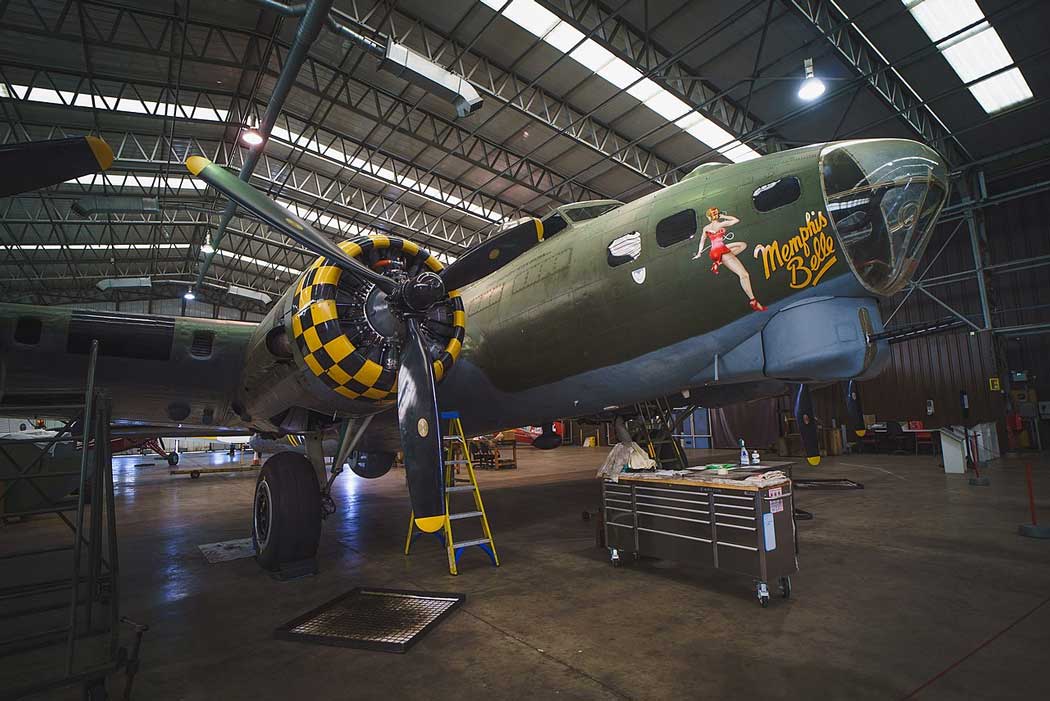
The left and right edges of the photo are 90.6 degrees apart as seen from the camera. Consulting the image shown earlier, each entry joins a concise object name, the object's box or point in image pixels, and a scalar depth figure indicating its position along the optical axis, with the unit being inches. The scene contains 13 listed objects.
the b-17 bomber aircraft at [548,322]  178.7
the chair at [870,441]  837.8
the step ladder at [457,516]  216.4
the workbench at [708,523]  170.2
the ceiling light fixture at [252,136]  581.3
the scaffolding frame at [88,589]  108.7
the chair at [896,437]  810.8
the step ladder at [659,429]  356.5
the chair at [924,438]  779.8
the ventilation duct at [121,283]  999.6
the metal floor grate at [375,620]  148.0
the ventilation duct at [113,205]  678.5
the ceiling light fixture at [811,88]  453.4
